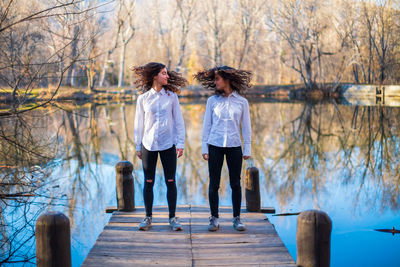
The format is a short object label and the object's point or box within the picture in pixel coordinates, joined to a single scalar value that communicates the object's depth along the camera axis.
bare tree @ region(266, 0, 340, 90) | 34.31
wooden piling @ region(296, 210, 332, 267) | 3.69
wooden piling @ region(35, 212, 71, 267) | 3.67
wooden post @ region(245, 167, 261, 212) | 5.61
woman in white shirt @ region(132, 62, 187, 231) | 4.78
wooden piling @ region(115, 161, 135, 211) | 5.68
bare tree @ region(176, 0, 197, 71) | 44.44
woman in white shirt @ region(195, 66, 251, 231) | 4.75
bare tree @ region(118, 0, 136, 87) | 39.68
